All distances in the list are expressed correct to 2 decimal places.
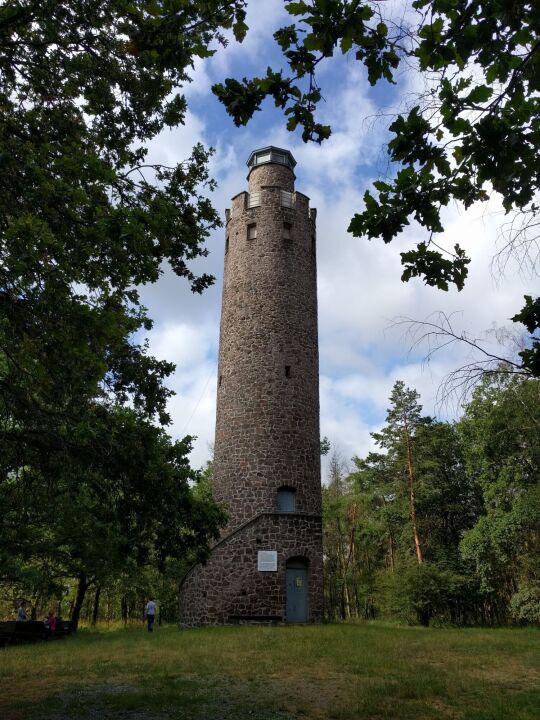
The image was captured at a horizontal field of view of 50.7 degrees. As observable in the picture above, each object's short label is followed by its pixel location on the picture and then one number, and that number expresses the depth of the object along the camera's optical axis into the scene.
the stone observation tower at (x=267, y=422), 18.44
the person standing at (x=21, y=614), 21.09
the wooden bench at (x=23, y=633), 17.38
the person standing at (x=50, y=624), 19.28
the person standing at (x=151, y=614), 19.45
